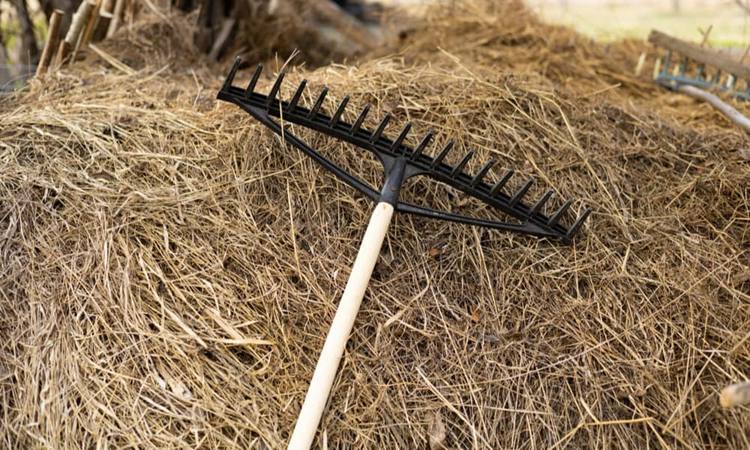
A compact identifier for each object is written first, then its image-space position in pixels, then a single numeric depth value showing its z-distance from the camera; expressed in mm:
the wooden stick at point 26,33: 3432
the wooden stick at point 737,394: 1205
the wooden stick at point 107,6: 3102
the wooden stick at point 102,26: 2977
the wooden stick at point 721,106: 2402
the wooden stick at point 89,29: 2904
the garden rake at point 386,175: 1722
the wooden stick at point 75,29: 2771
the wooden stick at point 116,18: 3127
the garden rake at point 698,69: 3150
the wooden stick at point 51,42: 2664
